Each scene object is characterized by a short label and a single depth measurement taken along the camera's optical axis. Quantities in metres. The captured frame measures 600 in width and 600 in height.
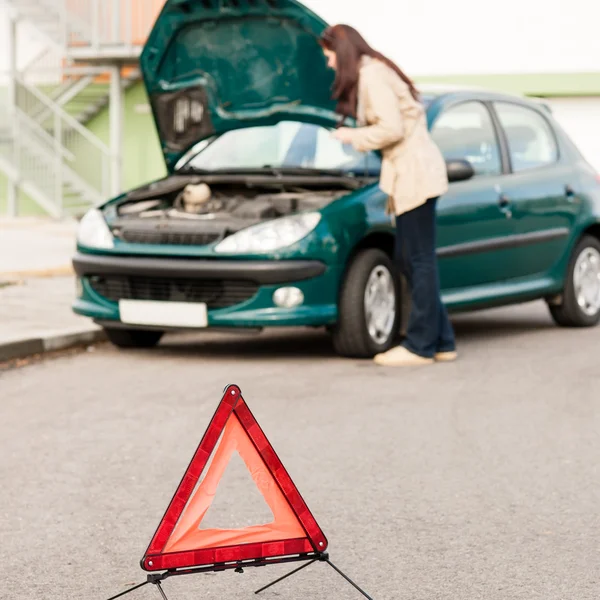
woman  8.66
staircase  23.67
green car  8.69
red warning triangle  3.81
